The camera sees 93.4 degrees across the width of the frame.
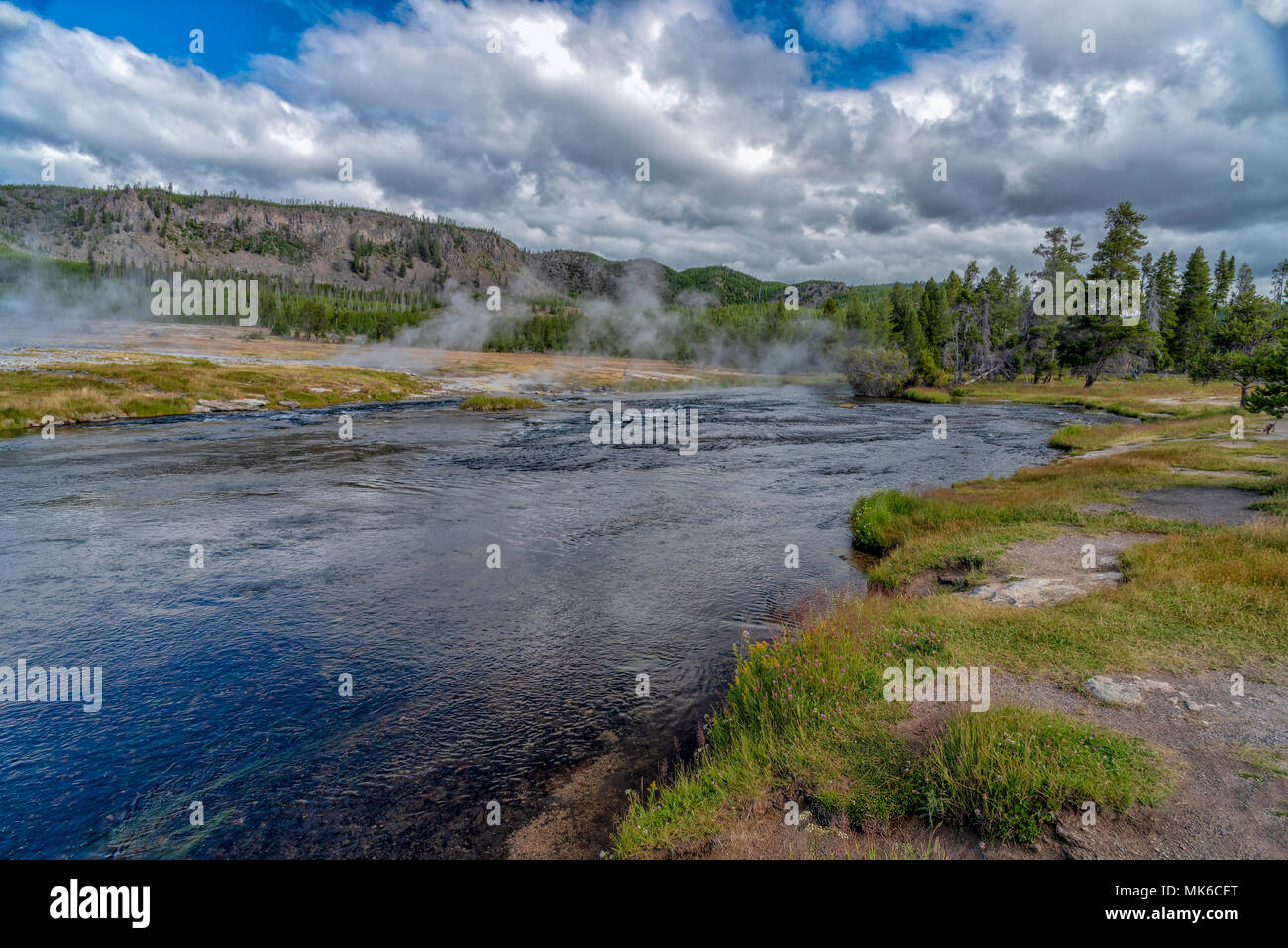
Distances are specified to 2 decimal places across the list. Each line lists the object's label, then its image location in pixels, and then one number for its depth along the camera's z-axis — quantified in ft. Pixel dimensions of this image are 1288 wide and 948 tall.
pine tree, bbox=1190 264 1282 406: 204.64
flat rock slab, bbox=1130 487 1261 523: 59.16
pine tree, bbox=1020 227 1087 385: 310.45
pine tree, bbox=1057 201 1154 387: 245.65
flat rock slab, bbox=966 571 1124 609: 40.65
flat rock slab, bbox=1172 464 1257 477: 79.05
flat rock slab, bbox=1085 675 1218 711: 26.81
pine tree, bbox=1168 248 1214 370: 304.71
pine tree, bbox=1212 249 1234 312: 346.33
